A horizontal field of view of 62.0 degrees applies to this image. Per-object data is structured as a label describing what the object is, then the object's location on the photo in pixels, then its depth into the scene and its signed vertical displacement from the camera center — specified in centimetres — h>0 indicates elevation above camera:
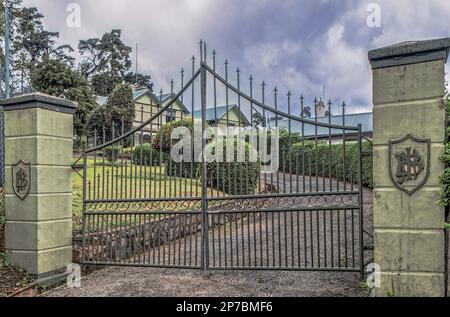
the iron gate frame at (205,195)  351 -35
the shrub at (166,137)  877 +59
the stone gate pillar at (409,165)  294 -4
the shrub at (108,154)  770 +13
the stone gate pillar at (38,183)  423 -26
